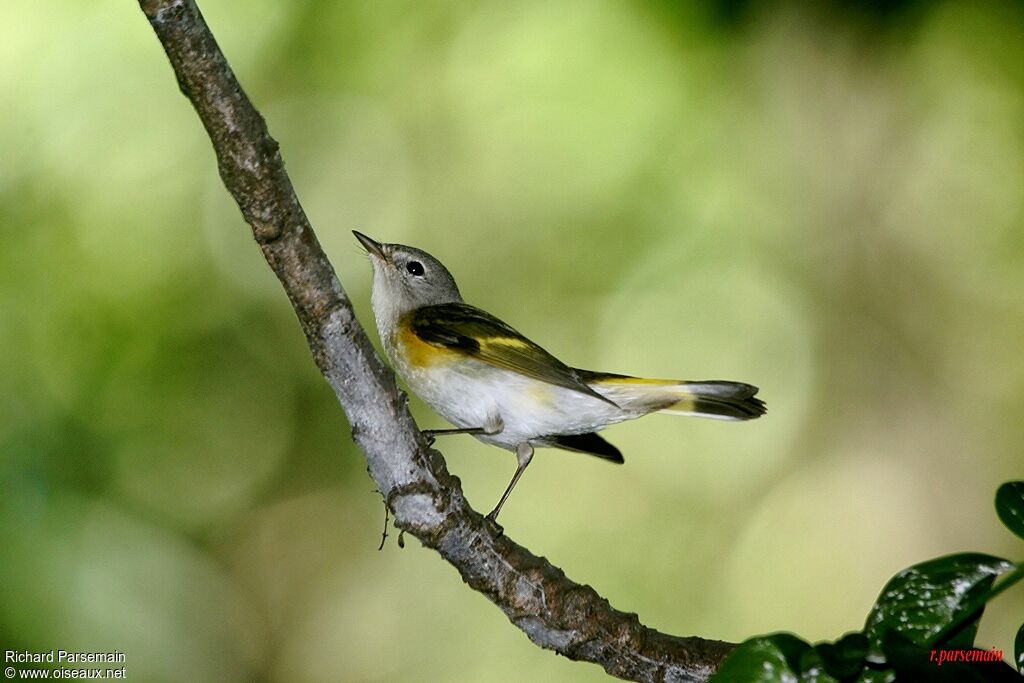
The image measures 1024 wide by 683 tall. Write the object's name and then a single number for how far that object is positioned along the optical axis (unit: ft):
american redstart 12.35
